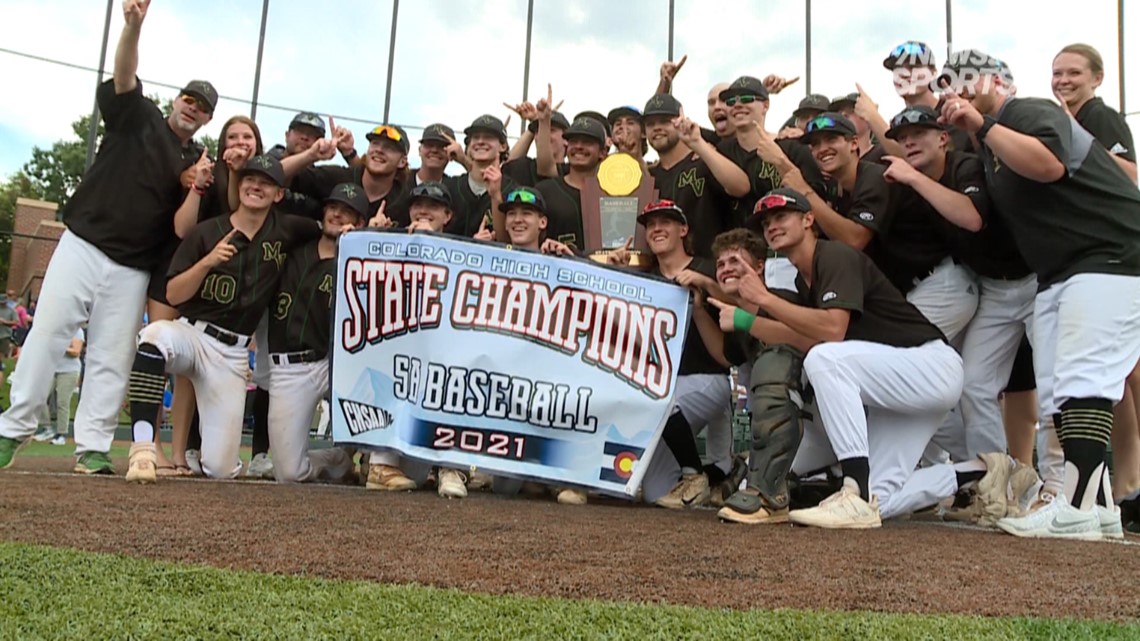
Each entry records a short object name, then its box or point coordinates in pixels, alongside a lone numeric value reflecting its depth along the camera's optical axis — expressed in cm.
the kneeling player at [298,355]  520
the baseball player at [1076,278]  349
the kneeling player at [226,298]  486
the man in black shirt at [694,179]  482
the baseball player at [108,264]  480
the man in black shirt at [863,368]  375
